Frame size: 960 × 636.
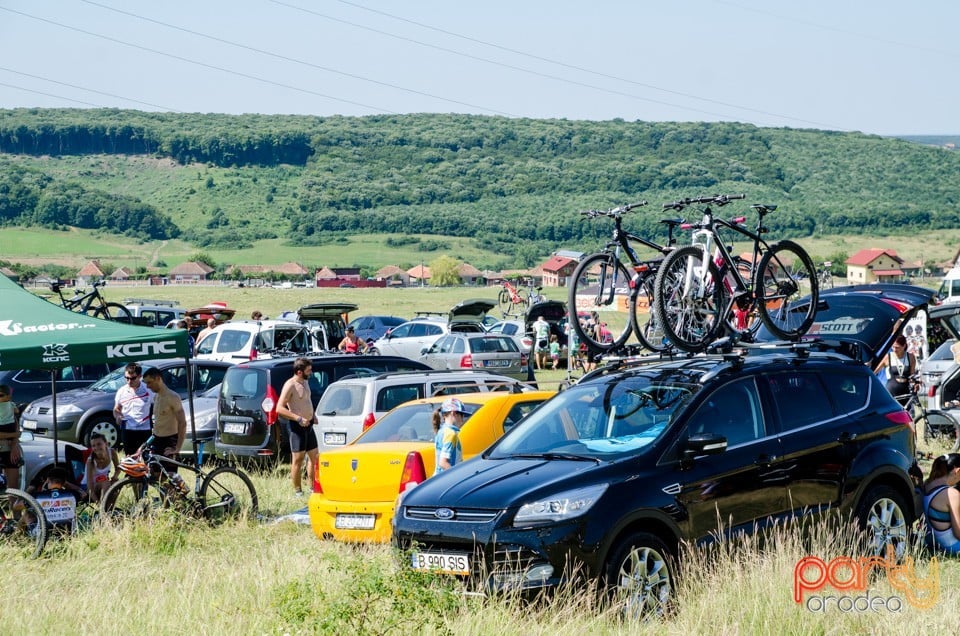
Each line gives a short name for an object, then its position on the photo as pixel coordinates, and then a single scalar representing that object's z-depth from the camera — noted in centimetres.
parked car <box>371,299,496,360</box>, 3503
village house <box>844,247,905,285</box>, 11944
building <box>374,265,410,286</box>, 14962
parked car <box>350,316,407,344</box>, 4178
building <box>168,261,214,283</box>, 14312
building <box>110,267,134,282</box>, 13496
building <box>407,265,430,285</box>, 15025
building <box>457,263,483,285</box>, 15125
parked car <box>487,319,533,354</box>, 3529
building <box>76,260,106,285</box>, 13223
